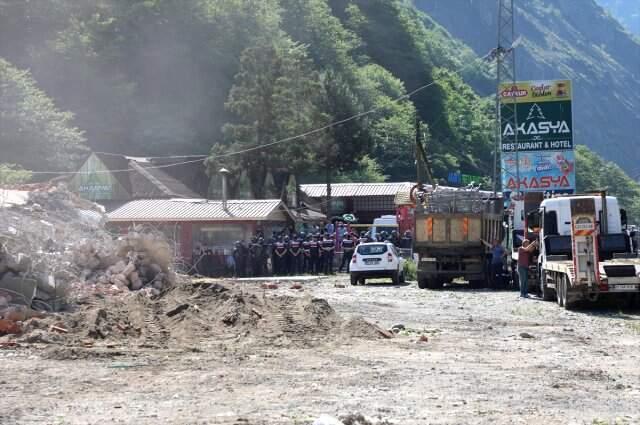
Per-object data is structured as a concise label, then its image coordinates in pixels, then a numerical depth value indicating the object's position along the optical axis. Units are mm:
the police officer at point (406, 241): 45719
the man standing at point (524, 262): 26469
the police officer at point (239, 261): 41750
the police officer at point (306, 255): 41250
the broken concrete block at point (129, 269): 21570
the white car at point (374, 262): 33781
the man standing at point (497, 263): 30750
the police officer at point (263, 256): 41719
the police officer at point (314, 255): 41219
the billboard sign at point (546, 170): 45062
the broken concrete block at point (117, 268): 21406
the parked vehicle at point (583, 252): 21062
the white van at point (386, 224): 58938
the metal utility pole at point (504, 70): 41906
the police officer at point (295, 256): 41250
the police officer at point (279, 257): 41312
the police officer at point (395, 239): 45800
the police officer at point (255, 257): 41688
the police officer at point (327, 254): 41312
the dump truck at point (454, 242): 31359
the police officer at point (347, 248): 42406
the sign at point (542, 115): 44969
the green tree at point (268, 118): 58844
